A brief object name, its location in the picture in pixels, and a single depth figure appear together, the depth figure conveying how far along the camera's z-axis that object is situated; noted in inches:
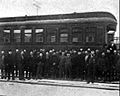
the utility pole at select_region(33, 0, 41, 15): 422.7
